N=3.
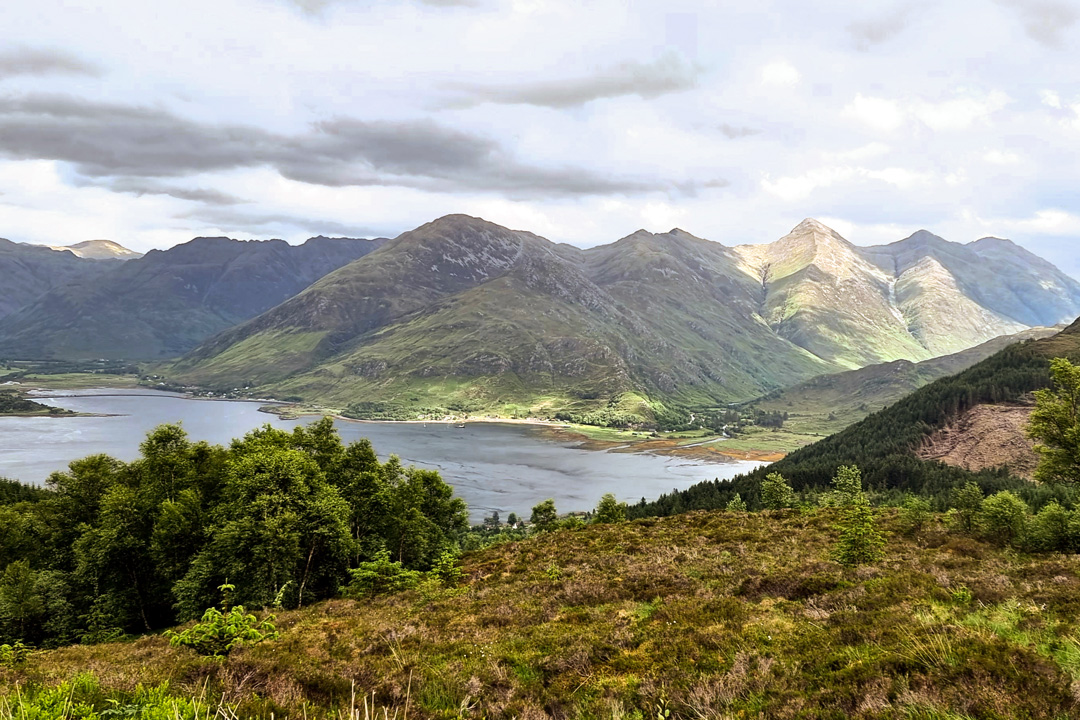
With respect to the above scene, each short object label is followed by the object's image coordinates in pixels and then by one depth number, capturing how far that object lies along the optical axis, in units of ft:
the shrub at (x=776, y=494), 273.13
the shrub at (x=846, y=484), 268.82
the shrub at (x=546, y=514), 273.27
